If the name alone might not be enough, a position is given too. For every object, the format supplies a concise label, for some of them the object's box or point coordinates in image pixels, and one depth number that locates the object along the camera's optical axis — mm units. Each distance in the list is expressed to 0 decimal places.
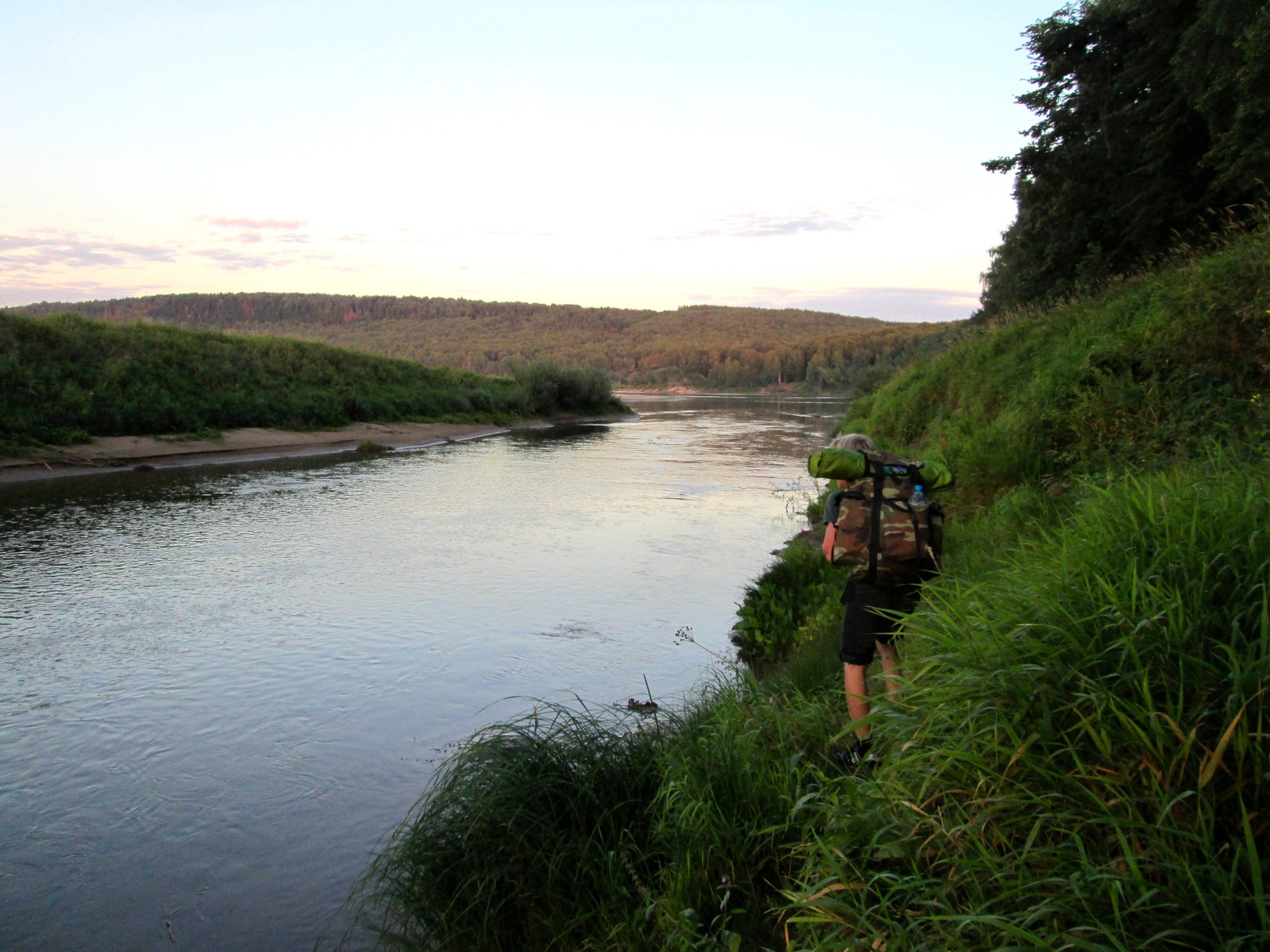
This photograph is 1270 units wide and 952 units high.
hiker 4645
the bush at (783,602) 8758
